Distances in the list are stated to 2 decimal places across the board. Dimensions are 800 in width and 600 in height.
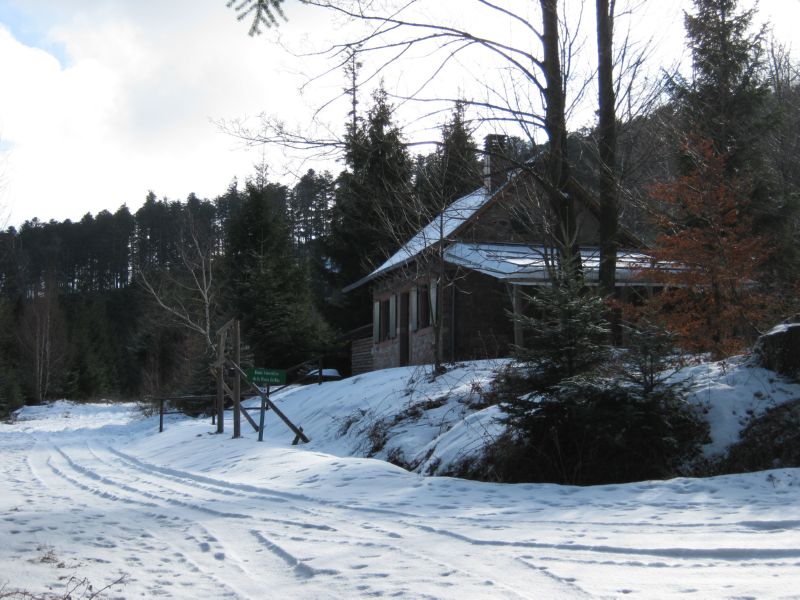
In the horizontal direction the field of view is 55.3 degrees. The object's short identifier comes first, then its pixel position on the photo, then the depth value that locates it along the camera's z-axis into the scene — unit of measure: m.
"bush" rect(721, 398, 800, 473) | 8.32
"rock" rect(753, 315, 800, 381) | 9.47
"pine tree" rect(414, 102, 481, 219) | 13.36
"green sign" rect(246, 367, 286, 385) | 15.72
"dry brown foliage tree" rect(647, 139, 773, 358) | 12.92
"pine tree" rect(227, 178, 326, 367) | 31.72
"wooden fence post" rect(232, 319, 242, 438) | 15.93
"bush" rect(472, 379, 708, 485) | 8.69
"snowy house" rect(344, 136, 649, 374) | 17.42
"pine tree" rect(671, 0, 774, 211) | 20.58
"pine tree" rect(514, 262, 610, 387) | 9.27
